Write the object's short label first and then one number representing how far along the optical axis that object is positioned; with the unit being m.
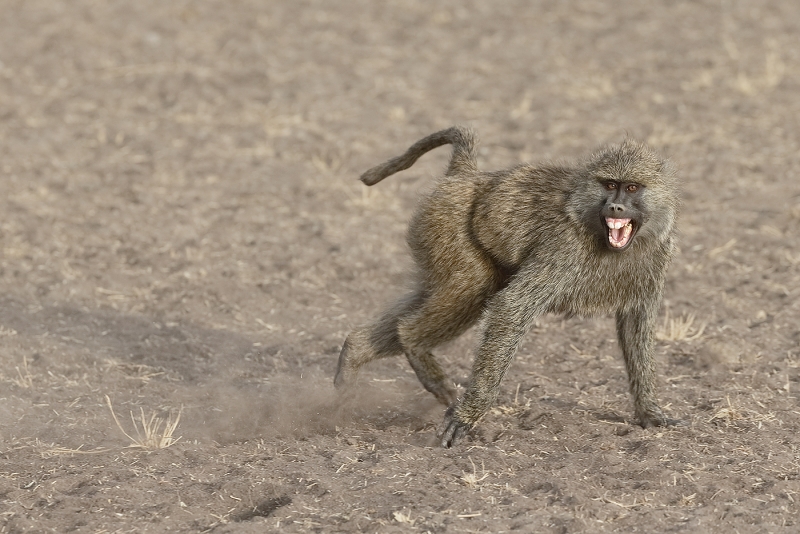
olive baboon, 10.27
